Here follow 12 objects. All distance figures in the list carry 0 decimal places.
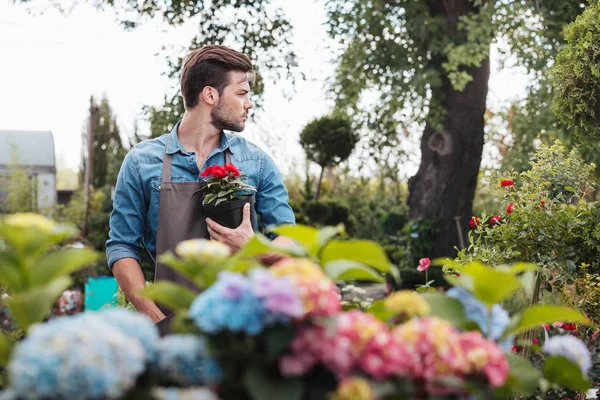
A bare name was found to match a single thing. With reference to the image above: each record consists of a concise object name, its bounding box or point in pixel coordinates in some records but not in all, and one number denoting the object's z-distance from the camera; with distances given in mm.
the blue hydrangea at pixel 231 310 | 1001
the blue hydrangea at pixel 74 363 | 917
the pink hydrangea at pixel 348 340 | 1009
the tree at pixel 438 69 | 8109
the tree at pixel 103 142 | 22516
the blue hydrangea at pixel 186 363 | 1026
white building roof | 16391
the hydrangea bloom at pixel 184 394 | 989
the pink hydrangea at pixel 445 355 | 1072
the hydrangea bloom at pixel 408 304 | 1174
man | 2549
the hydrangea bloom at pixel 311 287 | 1038
